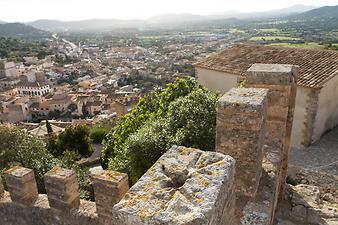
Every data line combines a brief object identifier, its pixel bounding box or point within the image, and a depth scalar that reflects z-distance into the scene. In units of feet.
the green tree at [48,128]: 111.98
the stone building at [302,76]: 42.98
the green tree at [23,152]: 36.63
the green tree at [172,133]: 31.58
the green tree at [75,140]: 80.59
